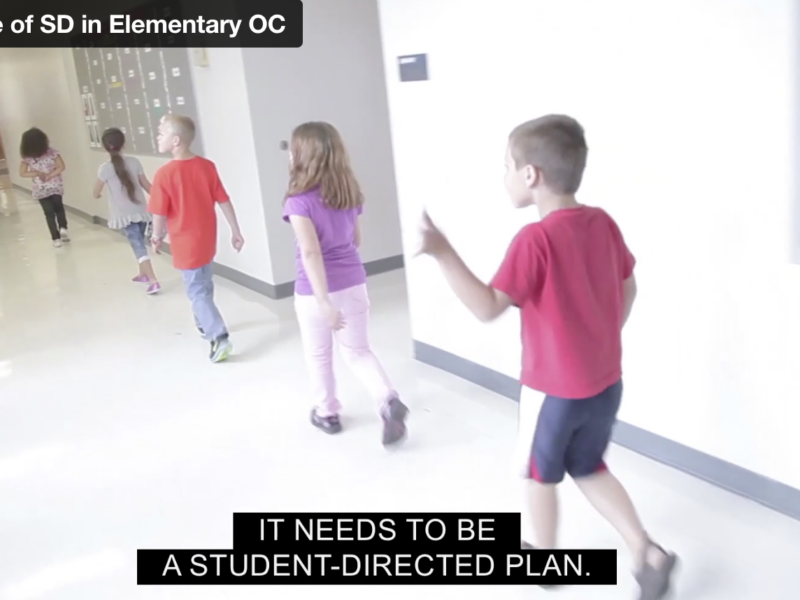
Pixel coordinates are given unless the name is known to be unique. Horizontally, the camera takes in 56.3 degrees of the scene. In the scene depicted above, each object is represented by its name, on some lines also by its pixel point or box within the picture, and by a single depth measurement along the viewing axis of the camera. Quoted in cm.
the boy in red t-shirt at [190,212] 358
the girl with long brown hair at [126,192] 501
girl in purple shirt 251
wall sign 309
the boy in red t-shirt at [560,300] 156
